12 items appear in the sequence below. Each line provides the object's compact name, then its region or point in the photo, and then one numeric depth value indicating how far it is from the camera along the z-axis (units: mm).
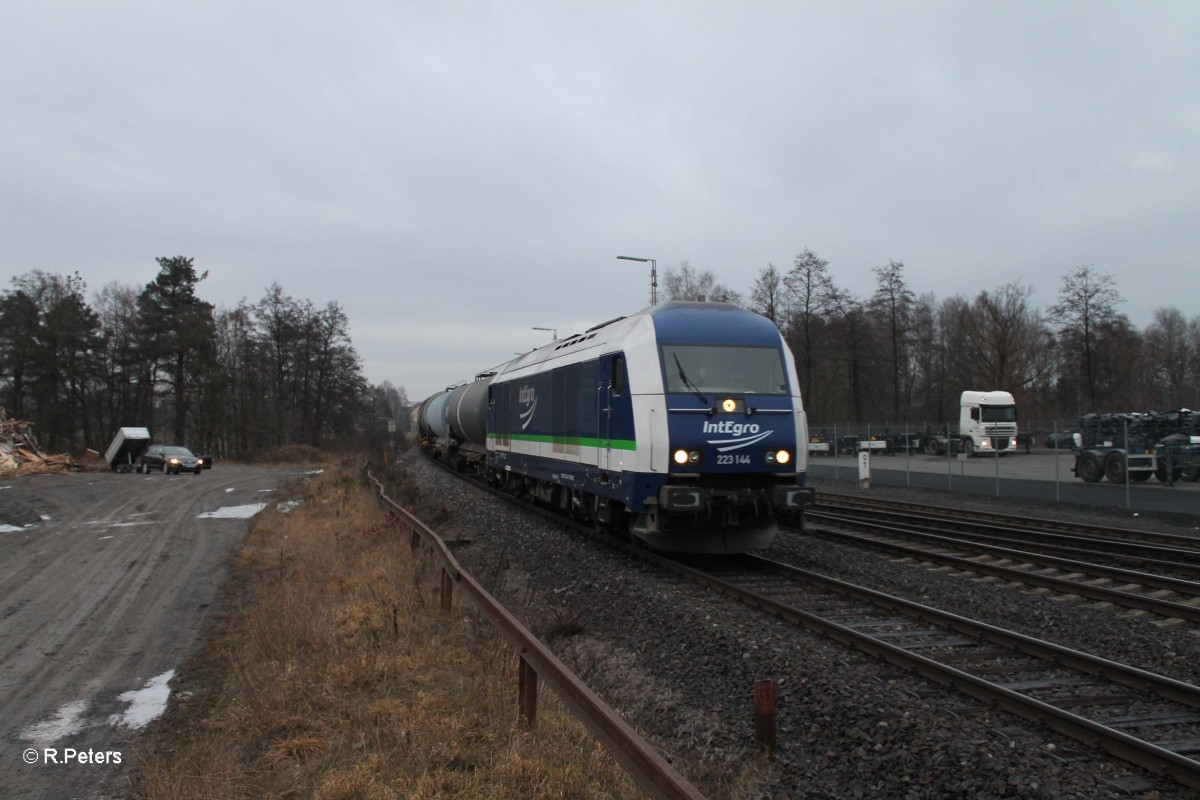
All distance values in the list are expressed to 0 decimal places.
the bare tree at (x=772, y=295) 49656
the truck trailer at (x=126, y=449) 37472
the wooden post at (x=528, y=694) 4900
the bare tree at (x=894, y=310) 52312
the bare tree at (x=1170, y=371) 55812
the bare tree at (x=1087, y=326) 51344
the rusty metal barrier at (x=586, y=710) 3223
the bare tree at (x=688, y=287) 55369
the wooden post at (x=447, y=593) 8211
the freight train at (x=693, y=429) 9930
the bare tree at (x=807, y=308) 48562
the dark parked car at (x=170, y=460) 36038
